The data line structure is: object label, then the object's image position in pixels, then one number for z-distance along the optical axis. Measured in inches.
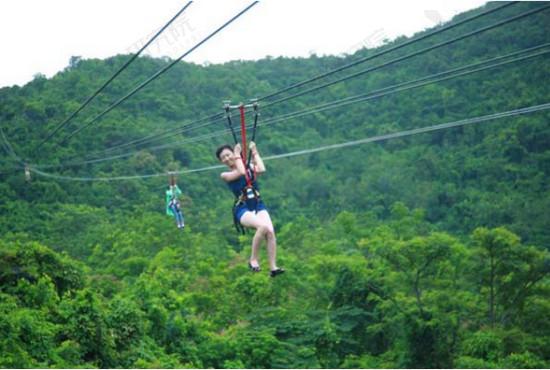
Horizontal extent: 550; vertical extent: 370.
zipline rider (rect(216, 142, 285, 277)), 229.5
